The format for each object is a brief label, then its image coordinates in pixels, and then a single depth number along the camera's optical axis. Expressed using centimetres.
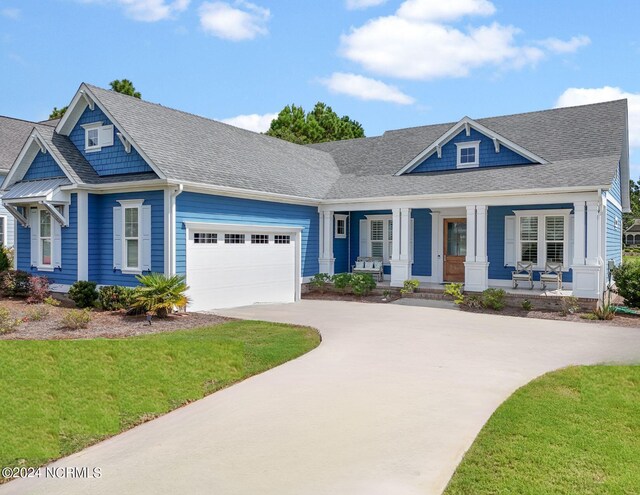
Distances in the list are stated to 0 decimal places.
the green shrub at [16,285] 1664
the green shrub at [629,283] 1485
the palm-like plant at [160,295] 1314
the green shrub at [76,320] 1165
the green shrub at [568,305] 1478
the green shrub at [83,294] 1509
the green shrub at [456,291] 1641
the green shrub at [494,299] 1558
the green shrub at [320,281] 1973
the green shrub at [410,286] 1783
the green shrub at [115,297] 1401
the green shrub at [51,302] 1512
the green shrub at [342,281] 1894
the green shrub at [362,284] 1844
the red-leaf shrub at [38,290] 1561
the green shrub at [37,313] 1287
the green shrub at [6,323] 1127
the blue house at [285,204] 1521
